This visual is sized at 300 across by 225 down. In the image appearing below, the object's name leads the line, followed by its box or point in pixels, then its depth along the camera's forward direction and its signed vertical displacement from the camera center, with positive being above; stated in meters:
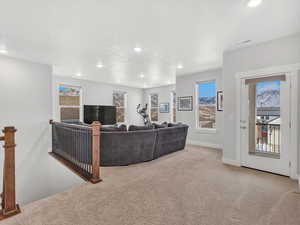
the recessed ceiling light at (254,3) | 1.90 +1.38
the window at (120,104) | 7.78 +0.41
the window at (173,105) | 7.68 +0.34
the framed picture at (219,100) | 5.04 +0.38
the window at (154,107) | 8.42 +0.27
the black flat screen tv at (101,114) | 6.37 -0.10
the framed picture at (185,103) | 5.83 +0.34
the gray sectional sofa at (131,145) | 3.41 -0.79
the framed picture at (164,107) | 7.81 +0.23
